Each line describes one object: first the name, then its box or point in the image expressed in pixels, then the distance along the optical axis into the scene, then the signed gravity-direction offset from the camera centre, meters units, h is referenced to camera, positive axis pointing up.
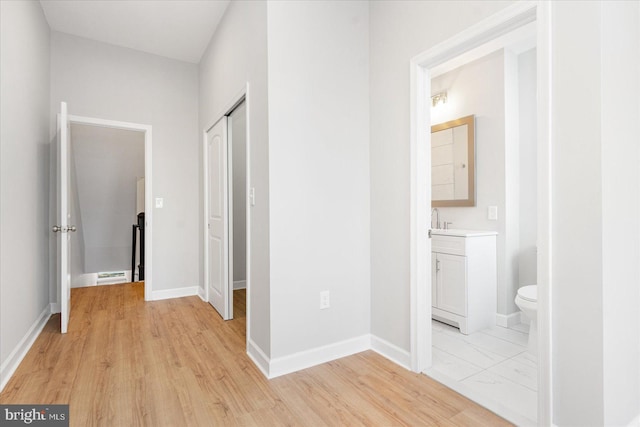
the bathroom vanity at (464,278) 2.85 -0.59
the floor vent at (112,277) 6.19 -1.22
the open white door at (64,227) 2.85 -0.12
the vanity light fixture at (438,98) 3.58 +1.24
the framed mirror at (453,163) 3.27 +0.51
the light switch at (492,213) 3.08 -0.01
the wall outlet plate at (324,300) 2.34 -0.62
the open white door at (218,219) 3.28 -0.07
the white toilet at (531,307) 2.28 -0.66
